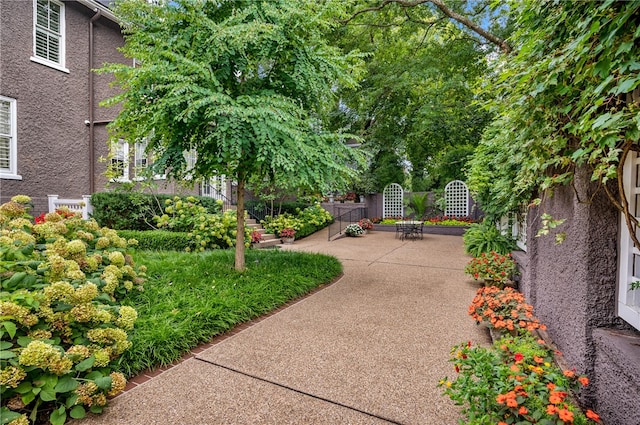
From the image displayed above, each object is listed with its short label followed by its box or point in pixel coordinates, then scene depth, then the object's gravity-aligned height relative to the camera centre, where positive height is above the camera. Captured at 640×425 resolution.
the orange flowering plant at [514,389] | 1.56 -0.99
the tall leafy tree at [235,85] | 4.04 +1.70
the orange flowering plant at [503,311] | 2.97 -1.03
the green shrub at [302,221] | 11.10 -0.56
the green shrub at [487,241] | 6.16 -0.67
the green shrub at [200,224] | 7.51 -0.46
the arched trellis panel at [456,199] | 13.88 +0.39
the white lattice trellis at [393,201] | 15.27 +0.30
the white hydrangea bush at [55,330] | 2.04 -0.96
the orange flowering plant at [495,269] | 4.72 -0.92
